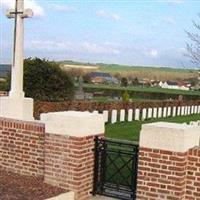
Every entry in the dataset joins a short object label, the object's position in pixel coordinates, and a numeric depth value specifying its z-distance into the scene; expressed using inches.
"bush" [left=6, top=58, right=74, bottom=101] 588.7
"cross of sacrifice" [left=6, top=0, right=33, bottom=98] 344.8
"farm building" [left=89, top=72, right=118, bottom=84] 2651.6
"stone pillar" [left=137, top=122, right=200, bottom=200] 226.4
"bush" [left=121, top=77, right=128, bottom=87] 2579.7
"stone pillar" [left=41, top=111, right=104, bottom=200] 255.1
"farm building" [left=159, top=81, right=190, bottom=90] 2792.8
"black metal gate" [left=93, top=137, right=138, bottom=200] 255.4
